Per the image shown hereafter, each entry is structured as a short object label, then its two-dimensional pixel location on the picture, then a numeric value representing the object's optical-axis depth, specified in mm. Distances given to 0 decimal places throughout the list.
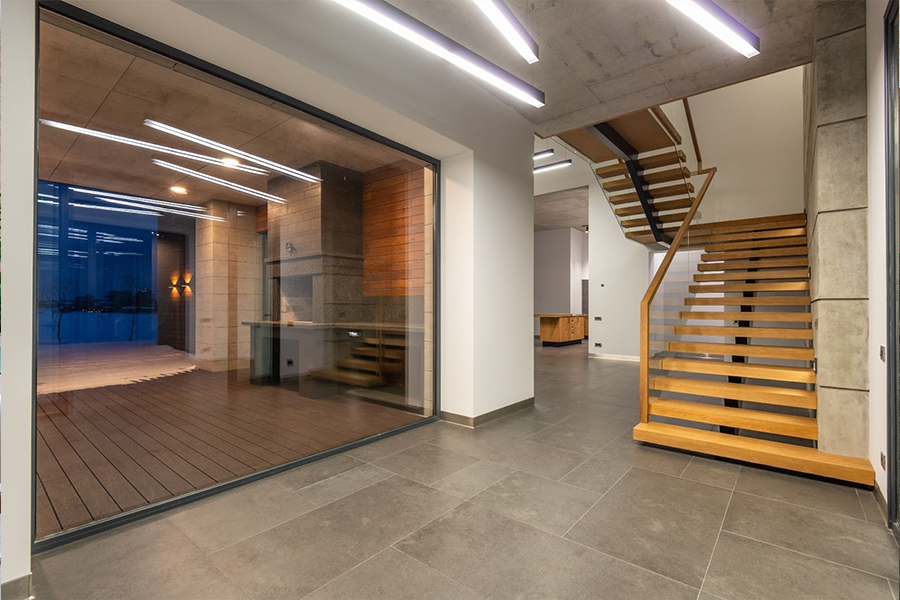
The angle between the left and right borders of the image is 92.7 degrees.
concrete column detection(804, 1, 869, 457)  2893
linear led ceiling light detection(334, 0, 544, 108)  2158
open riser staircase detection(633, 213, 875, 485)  3146
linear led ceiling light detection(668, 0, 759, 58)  2217
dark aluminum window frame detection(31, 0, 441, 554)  2064
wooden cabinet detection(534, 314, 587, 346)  11891
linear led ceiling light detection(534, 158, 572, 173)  7857
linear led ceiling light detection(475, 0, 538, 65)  2227
